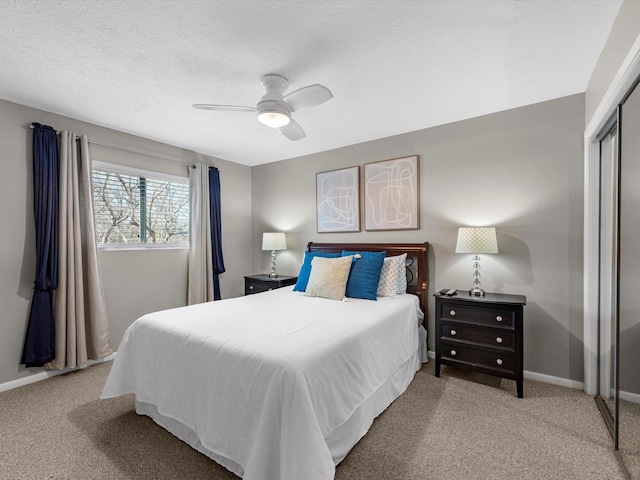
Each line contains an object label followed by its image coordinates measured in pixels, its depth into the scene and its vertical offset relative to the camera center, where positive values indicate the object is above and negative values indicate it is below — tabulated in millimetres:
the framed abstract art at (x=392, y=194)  3469 +509
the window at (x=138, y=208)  3404 +380
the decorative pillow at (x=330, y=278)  2965 -398
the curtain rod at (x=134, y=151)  3179 +1023
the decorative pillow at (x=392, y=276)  3094 -397
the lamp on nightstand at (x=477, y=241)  2709 -34
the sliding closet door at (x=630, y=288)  1594 -287
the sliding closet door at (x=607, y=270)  2215 -259
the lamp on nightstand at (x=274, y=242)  4332 -51
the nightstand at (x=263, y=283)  4117 -606
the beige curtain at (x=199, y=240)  4078 -18
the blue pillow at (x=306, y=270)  3408 -360
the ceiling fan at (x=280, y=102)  2113 +981
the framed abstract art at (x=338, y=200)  3926 +498
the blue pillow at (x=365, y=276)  2965 -377
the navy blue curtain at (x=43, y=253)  2787 -122
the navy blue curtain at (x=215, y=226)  4348 +180
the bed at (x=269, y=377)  1432 -796
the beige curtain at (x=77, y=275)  2918 -349
